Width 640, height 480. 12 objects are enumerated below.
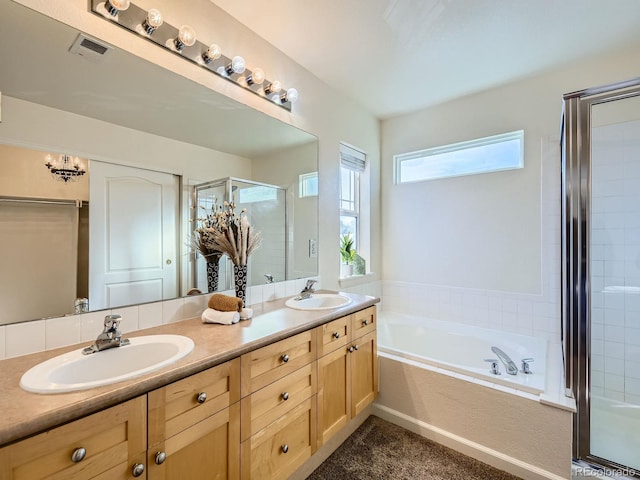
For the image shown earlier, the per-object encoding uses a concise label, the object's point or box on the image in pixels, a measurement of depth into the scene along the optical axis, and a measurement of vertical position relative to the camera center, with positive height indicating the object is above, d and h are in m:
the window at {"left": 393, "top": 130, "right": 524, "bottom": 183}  2.63 +0.77
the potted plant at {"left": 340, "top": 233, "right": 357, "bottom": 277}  2.96 -0.11
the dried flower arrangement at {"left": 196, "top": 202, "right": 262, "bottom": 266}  1.70 +0.04
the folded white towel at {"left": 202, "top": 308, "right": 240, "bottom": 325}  1.46 -0.36
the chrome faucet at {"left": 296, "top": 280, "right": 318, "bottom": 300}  2.10 -0.35
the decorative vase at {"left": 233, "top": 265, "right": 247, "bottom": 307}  1.73 -0.21
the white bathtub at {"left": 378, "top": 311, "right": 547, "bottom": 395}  1.89 -0.84
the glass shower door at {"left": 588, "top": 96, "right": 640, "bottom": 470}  1.89 -0.17
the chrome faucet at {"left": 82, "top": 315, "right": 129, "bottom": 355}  1.10 -0.35
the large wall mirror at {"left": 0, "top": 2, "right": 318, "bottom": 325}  1.13 +0.34
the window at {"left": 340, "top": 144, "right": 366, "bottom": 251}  2.99 +0.52
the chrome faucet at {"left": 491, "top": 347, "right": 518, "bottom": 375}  2.01 -0.84
